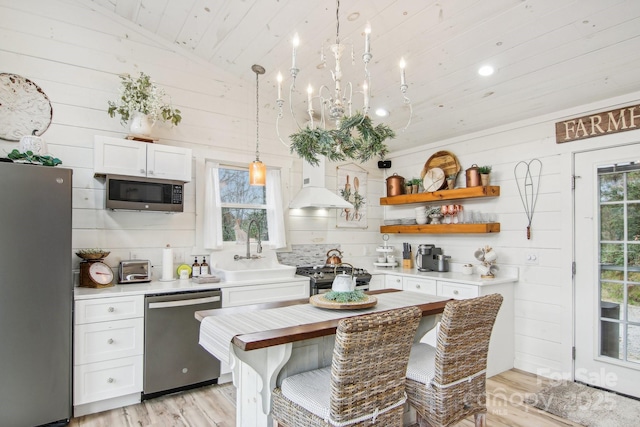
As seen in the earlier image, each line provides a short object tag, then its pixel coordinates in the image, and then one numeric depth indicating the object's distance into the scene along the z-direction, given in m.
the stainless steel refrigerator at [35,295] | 2.35
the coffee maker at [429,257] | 4.14
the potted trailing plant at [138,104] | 3.15
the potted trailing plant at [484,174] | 3.79
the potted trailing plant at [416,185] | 4.53
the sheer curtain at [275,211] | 4.14
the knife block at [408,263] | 4.62
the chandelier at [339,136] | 1.93
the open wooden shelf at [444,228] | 3.74
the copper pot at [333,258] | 4.16
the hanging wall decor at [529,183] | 3.50
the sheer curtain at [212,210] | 3.69
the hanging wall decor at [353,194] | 4.80
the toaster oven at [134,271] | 3.09
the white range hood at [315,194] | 4.09
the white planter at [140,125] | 3.15
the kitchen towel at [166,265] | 3.33
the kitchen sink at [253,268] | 3.39
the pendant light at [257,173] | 3.30
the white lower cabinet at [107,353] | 2.64
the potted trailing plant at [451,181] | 4.12
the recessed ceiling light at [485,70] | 2.94
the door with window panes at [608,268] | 2.94
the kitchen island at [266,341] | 1.67
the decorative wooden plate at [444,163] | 4.18
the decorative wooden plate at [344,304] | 2.09
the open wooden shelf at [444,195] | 3.72
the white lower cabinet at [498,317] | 3.40
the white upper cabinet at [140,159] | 2.96
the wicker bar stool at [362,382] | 1.45
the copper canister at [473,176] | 3.80
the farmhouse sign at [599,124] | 2.88
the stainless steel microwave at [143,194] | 3.01
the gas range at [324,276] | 3.73
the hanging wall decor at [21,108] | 2.88
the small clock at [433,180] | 4.27
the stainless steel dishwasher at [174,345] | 2.87
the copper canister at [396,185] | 4.80
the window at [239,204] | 3.90
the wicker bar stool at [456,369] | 1.79
